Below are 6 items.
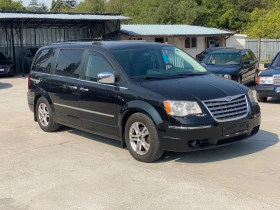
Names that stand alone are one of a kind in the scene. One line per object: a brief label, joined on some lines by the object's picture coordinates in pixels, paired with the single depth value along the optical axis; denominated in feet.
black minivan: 19.07
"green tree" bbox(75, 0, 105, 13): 270.87
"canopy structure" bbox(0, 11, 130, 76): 85.81
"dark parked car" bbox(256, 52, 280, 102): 36.19
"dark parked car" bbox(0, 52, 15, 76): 76.84
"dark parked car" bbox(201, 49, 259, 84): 45.29
